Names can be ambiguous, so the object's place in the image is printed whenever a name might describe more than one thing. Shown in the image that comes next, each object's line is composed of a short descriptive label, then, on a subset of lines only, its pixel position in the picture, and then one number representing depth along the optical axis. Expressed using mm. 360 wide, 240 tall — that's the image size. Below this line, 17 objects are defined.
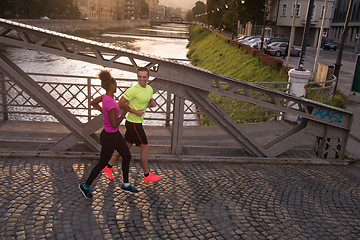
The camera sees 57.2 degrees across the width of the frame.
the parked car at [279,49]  32062
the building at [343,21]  58594
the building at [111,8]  125812
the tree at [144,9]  190862
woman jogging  4836
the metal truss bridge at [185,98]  5758
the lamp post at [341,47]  13159
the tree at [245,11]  48688
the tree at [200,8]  187888
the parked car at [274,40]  34575
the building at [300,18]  50500
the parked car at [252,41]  36538
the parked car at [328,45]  45281
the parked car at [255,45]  34141
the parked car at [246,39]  40347
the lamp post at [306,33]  10312
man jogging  5203
